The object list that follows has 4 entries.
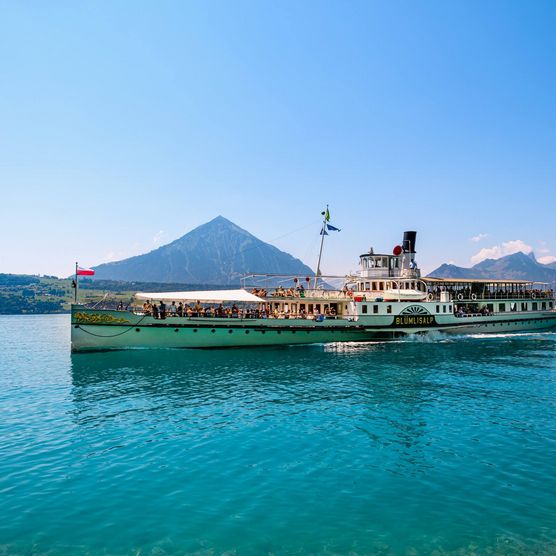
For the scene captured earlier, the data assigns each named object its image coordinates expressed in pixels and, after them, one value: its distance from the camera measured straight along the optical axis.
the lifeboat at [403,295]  50.25
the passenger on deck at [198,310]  41.36
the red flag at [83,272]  37.12
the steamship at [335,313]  40.44
